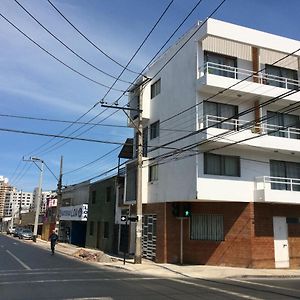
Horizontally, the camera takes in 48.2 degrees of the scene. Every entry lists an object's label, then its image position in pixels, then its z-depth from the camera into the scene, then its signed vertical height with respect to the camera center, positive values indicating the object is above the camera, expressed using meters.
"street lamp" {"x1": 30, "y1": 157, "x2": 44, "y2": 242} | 44.08 +2.48
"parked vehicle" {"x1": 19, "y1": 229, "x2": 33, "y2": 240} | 51.09 -2.36
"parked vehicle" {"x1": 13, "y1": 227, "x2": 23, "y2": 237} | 56.47 -2.50
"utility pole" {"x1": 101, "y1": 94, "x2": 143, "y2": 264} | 18.79 +1.21
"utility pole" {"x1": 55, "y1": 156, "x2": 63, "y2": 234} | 35.20 +2.43
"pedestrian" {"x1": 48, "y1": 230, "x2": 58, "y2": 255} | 24.19 -1.52
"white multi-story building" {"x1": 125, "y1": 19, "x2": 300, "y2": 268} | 18.44 +3.81
